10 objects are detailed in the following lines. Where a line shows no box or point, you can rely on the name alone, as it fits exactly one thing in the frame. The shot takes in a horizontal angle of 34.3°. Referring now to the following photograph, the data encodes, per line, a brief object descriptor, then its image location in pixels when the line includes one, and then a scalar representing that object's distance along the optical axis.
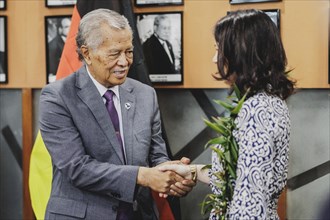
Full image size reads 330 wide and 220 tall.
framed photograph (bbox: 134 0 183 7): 3.29
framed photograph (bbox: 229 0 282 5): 3.13
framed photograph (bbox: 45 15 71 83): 3.51
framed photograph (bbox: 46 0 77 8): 3.48
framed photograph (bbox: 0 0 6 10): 3.62
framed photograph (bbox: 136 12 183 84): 3.32
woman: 1.80
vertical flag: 3.10
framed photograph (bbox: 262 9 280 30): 3.08
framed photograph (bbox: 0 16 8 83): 3.62
